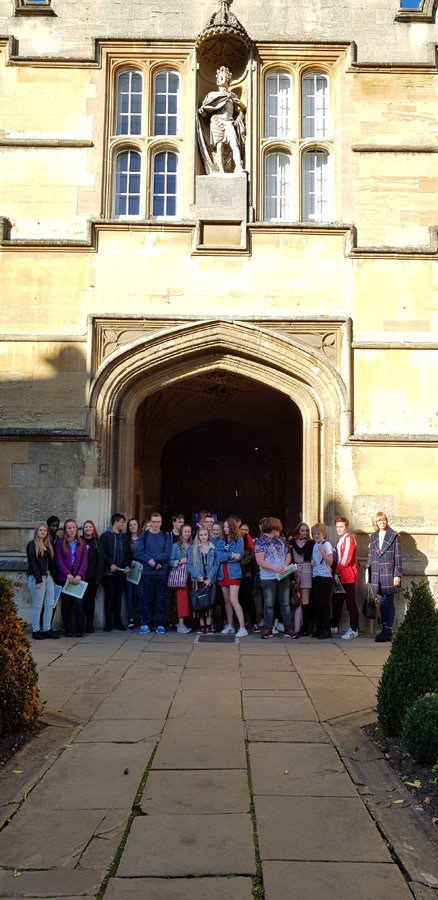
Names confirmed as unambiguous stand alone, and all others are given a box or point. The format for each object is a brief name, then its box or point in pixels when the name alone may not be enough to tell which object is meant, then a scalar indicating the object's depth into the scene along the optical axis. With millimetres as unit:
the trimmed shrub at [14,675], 4305
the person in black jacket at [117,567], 8766
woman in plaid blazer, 8406
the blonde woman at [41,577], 8211
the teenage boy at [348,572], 8594
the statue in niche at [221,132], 10250
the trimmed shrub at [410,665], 4305
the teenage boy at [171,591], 8898
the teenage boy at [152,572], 8711
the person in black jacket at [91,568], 8633
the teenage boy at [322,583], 8477
